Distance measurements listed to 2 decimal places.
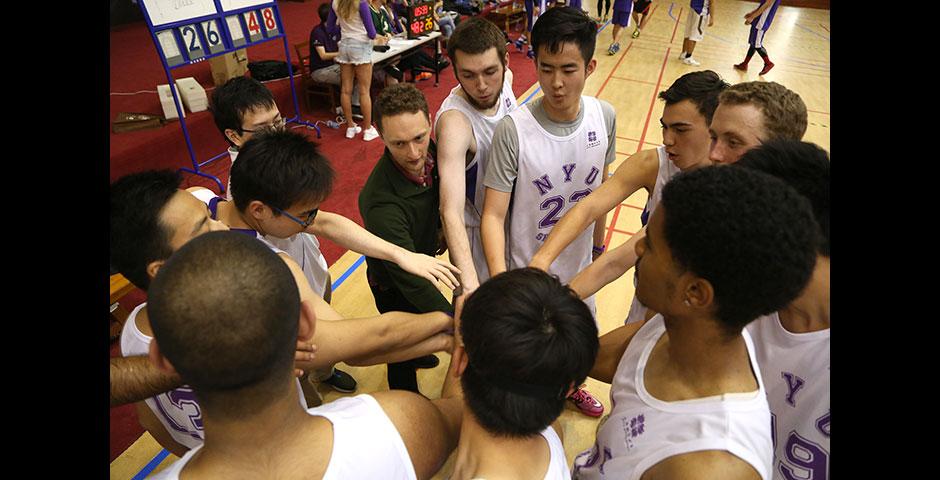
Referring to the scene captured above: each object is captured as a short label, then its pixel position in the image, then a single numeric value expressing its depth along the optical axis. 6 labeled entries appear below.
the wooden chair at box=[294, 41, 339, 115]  7.17
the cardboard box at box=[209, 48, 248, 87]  7.05
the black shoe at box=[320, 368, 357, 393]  3.14
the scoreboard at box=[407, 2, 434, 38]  7.52
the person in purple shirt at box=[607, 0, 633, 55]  10.14
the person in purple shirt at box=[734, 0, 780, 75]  8.80
